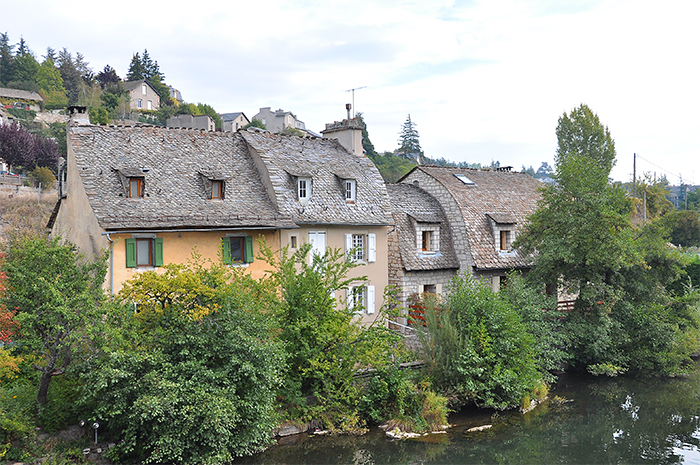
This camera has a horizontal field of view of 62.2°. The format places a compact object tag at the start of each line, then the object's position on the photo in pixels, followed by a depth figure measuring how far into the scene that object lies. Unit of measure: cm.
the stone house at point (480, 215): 3034
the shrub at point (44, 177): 4816
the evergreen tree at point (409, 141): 9106
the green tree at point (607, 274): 2598
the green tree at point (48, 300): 1578
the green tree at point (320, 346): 1947
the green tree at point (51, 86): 8217
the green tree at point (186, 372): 1576
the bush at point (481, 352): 2138
